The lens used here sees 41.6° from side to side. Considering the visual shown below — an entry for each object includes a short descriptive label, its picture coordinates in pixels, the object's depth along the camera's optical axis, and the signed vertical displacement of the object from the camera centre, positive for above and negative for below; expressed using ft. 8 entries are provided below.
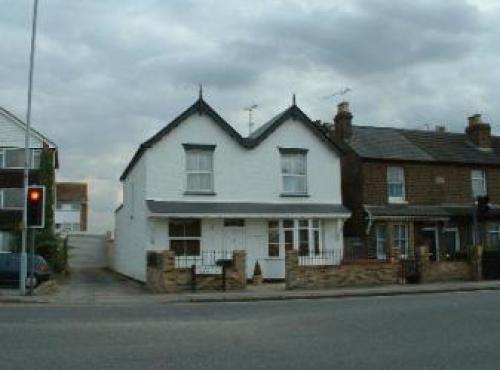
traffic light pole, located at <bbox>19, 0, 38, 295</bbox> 72.91 +9.38
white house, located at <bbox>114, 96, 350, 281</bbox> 93.61 +7.62
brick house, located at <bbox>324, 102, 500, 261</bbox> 106.11 +8.58
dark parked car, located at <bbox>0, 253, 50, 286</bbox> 88.63 -3.68
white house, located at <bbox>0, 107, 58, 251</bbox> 128.88 +15.98
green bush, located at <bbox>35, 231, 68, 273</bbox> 119.96 -1.17
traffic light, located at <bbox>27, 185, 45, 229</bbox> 73.15 +4.11
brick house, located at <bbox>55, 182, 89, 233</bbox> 231.50 +13.53
